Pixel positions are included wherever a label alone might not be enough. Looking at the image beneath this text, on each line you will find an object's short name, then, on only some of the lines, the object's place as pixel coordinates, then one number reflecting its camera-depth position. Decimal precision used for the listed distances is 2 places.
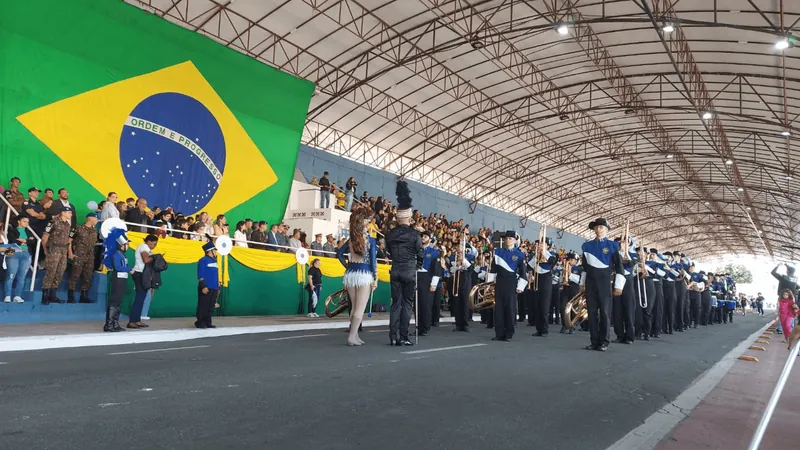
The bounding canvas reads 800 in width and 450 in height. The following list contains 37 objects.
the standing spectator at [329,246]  19.40
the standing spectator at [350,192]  27.62
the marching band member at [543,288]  12.84
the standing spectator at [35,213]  11.73
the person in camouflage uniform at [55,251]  10.93
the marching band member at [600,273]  10.12
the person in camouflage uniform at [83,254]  11.51
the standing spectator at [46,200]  12.20
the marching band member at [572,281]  15.78
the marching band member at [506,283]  10.77
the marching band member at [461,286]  13.41
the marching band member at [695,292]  20.38
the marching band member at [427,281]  11.55
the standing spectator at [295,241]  17.58
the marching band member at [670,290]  15.45
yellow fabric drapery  12.69
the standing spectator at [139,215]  13.02
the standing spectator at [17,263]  10.51
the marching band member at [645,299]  13.01
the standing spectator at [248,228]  16.39
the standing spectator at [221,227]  14.59
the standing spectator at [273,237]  16.73
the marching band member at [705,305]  23.50
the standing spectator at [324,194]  25.42
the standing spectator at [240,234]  15.74
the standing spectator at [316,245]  19.10
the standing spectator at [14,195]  11.78
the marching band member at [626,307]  11.61
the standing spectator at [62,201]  12.05
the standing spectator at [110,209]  12.34
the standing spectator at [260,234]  16.33
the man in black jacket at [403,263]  9.05
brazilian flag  12.88
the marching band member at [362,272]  8.98
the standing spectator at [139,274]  10.23
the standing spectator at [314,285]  16.25
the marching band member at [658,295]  14.12
